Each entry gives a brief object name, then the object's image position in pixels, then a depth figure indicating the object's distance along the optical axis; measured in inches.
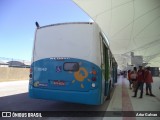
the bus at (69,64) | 143.8
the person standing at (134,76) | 330.9
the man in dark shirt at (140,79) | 260.4
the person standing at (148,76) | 269.8
